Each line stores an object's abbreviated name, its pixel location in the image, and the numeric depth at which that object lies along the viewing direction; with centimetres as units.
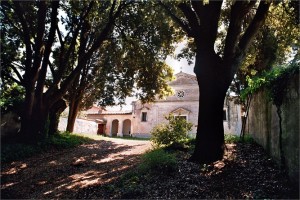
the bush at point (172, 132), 1293
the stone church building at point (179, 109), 3153
